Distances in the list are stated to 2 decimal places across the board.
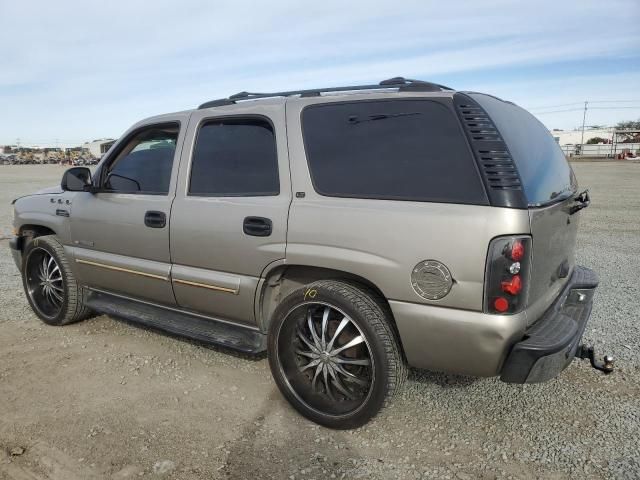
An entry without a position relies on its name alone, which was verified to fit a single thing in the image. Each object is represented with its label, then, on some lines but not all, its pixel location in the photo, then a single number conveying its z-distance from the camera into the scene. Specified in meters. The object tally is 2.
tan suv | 2.43
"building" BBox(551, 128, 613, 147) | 93.19
